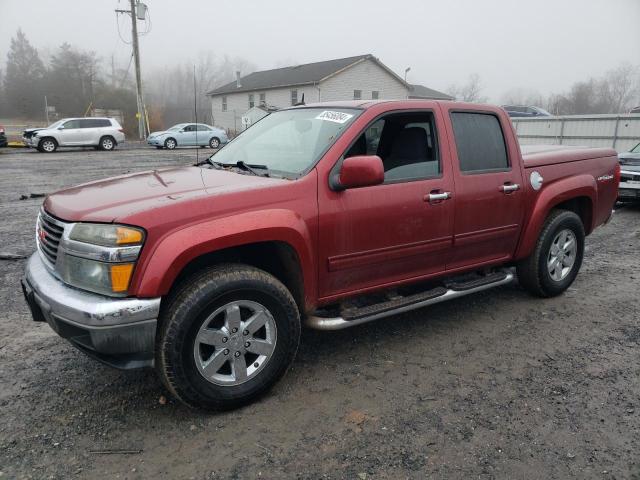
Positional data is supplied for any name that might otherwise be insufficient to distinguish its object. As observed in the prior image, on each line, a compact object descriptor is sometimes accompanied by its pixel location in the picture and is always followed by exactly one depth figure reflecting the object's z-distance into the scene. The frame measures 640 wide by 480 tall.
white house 35.44
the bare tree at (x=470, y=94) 79.21
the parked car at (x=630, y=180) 9.46
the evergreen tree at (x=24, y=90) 49.72
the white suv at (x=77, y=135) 22.31
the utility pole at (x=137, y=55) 30.08
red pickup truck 2.57
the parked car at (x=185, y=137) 26.41
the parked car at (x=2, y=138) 21.33
